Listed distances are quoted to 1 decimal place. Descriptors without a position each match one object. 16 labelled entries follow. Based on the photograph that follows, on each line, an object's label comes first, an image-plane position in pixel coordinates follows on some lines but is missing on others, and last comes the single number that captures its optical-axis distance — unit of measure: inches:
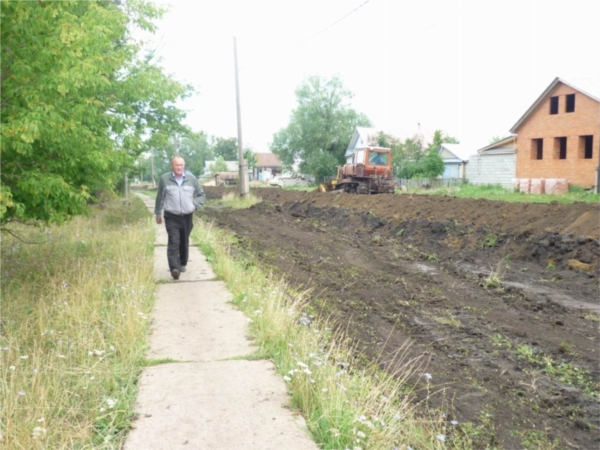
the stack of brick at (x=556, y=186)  1189.7
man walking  354.6
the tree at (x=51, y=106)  277.1
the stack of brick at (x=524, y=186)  1234.6
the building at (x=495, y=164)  1553.9
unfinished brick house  1266.0
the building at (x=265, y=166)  4447.6
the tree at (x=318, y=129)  2390.5
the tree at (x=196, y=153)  4715.6
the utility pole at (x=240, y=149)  1192.2
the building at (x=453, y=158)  2161.7
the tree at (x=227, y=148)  5300.2
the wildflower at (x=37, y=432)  131.1
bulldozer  1286.9
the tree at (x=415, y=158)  1947.6
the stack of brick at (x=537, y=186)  1201.4
